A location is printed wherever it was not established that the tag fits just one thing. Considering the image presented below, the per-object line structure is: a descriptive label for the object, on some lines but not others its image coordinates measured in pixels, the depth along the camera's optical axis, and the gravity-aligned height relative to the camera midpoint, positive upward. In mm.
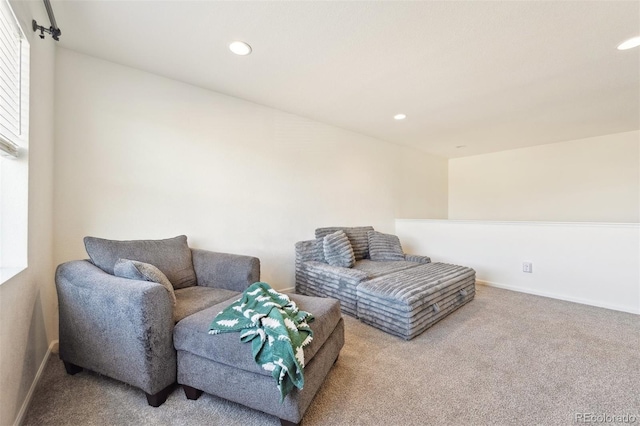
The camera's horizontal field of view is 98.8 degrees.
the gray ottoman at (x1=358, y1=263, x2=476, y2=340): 2174 -736
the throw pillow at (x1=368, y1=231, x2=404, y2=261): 3439 -437
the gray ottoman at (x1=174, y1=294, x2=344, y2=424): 1263 -782
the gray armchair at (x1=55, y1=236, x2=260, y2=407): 1351 -572
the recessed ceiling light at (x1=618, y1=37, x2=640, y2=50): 1833 +1169
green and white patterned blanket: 1194 -571
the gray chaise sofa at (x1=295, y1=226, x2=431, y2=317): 2643 -580
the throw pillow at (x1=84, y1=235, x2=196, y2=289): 1762 -295
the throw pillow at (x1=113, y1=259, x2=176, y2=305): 1520 -339
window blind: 1264 +647
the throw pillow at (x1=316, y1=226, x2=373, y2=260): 3386 -310
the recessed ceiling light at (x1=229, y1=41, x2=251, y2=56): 1927 +1194
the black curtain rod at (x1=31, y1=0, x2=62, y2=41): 1509 +1033
